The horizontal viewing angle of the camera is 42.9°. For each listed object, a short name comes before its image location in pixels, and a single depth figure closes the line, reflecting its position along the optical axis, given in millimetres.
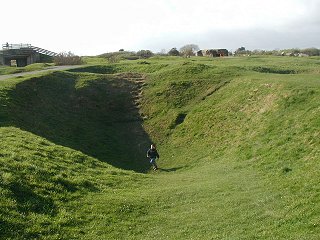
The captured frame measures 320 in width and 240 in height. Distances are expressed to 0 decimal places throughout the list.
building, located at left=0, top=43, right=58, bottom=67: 85250
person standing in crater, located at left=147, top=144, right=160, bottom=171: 31969
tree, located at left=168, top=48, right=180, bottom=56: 113562
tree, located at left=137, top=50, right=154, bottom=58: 111531
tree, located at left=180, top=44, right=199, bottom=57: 100562
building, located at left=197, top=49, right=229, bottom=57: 91862
